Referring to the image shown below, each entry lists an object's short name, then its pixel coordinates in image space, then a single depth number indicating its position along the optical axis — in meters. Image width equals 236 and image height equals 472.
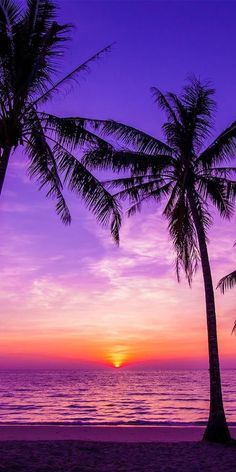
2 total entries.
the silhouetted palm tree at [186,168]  14.81
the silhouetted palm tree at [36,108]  11.84
